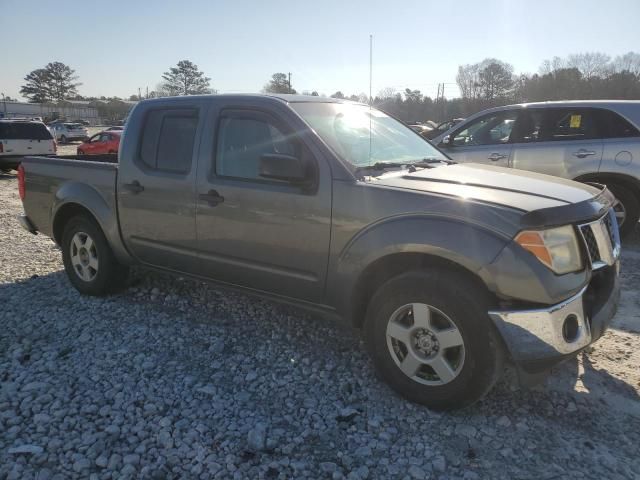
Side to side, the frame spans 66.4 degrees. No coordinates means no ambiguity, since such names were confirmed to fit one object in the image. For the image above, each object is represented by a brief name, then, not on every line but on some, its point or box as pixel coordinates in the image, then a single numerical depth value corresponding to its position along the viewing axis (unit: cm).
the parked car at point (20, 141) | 1484
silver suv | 623
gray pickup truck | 255
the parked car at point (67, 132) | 3566
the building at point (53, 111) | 6869
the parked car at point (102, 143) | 1961
